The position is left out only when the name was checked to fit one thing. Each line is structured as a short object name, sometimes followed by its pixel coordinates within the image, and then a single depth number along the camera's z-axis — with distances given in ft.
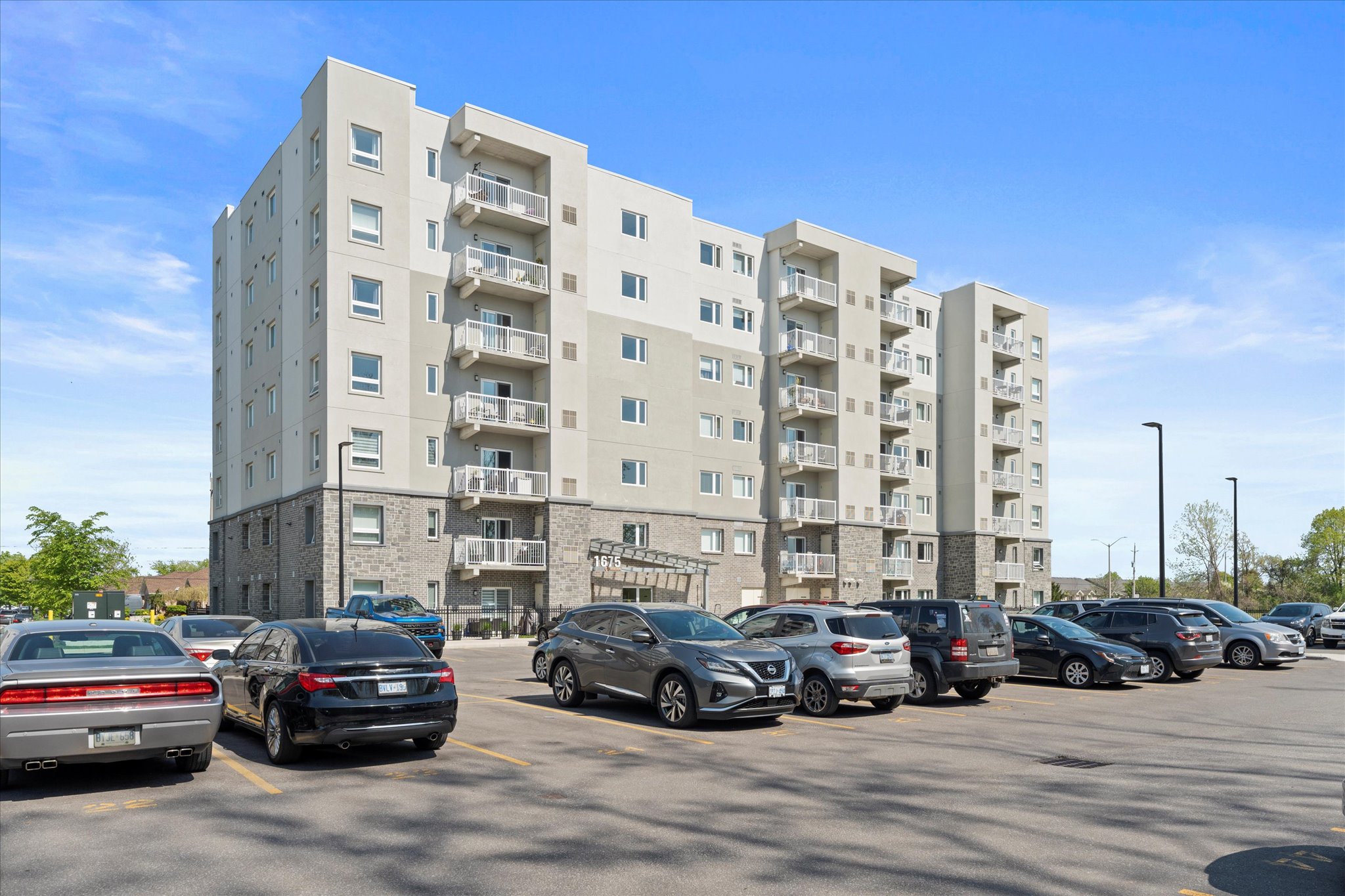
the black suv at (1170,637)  71.10
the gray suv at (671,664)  42.63
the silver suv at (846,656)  47.98
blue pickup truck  79.36
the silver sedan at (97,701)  27.50
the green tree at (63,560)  147.84
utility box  102.27
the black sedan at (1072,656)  64.85
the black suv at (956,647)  53.93
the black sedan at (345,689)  32.71
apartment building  115.03
